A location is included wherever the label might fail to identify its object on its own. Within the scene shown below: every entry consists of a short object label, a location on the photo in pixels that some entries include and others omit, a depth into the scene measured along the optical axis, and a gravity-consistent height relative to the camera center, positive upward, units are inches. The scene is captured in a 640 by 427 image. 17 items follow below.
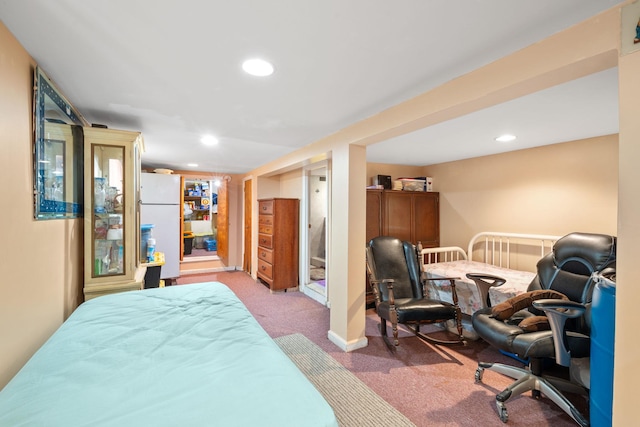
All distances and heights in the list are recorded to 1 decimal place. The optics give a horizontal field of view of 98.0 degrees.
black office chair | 73.0 -34.5
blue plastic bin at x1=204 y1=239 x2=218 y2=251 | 295.6 -34.9
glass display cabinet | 93.7 +0.1
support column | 110.0 -12.6
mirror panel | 63.3 +15.4
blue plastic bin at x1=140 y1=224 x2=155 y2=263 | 147.3 -14.3
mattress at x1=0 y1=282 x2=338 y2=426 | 36.0 -26.4
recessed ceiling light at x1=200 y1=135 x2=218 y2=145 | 126.6 +33.9
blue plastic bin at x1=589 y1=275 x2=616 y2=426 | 51.9 -27.3
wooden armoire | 165.8 -2.3
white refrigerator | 191.2 -1.2
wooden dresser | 189.3 -21.7
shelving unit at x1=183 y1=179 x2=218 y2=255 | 300.5 +1.5
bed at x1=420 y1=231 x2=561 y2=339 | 124.7 -29.9
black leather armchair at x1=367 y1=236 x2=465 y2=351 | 109.1 -35.8
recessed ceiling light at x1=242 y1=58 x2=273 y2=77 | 62.2 +33.6
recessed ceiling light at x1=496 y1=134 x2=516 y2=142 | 122.3 +33.2
